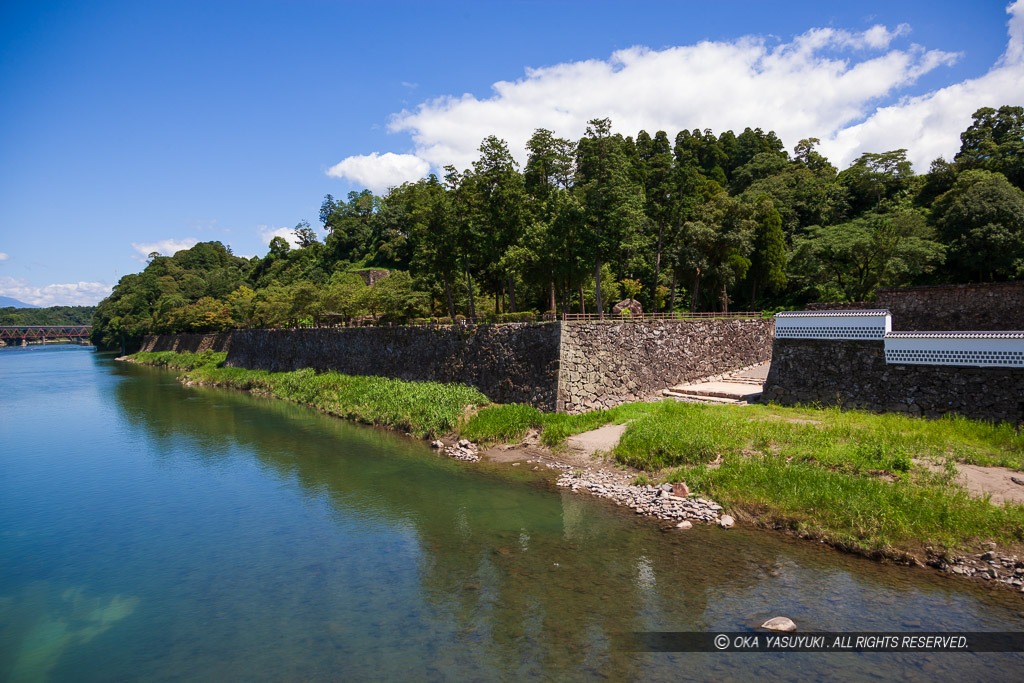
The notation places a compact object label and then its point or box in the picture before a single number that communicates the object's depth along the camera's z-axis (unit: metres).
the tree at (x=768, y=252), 43.12
